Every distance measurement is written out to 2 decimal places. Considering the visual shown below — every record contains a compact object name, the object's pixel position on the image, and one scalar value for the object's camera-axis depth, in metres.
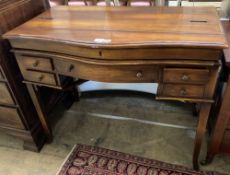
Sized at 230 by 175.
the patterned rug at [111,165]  1.31
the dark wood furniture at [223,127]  0.98
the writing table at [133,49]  0.89
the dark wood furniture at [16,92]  1.16
